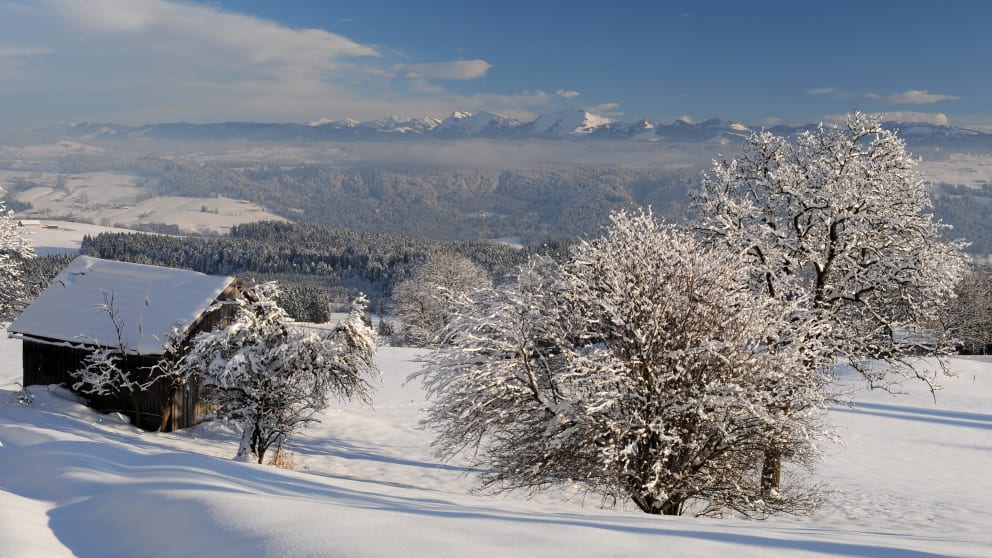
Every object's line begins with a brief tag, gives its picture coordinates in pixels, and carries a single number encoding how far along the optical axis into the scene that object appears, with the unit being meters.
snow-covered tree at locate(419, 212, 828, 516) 11.85
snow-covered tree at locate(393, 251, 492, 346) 61.91
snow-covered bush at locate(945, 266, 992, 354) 61.04
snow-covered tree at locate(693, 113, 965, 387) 16.59
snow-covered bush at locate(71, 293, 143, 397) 23.47
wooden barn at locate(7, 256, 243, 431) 24.92
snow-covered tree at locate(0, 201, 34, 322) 31.33
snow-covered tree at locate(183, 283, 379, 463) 19.11
